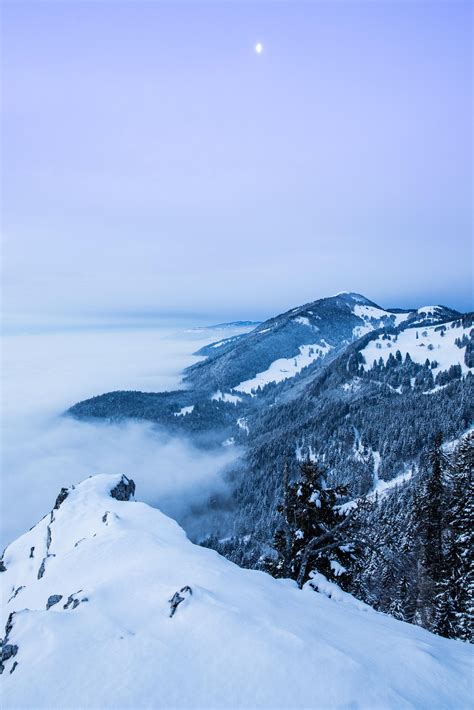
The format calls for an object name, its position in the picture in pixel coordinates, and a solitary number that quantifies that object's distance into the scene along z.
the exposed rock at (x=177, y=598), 7.14
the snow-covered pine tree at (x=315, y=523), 15.40
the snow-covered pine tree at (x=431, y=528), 32.72
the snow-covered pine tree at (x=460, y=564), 25.27
